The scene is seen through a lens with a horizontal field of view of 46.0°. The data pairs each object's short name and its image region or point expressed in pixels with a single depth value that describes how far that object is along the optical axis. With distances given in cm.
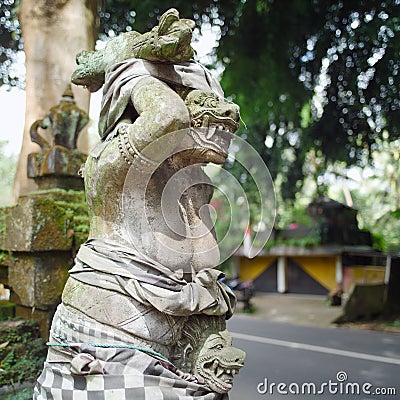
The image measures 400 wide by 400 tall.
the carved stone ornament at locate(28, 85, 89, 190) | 293
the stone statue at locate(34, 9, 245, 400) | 152
